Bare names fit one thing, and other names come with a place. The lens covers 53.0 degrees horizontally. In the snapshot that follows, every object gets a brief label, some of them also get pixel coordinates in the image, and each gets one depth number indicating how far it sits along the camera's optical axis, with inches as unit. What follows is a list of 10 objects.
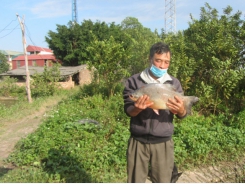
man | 89.2
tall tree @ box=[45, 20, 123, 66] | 1096.2
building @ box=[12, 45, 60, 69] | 1573.8
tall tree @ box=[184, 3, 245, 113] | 283.3
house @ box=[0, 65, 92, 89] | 981.7
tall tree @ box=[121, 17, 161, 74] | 384.2
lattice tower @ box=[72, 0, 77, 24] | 1453.6
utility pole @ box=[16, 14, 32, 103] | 623.2
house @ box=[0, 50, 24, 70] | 2506.3
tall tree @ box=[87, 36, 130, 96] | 405.7
